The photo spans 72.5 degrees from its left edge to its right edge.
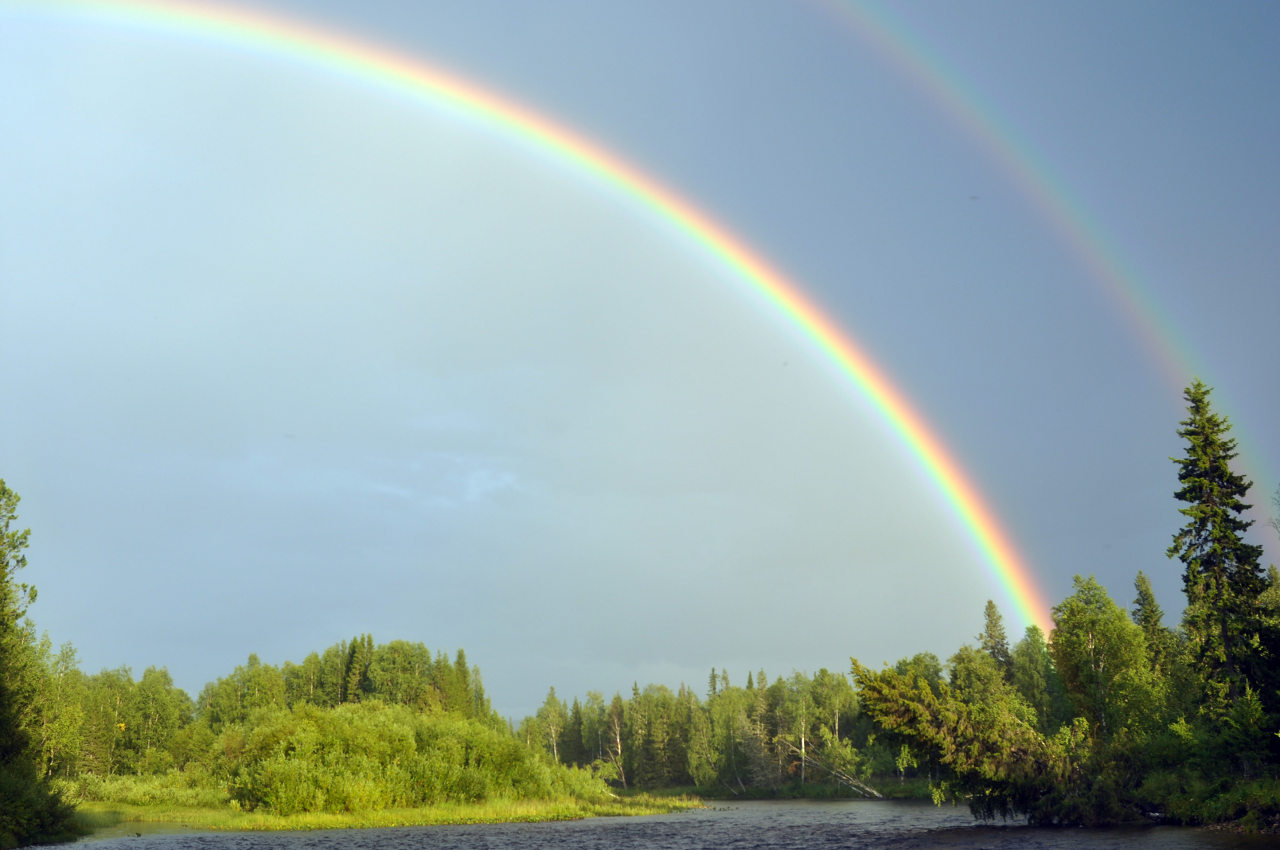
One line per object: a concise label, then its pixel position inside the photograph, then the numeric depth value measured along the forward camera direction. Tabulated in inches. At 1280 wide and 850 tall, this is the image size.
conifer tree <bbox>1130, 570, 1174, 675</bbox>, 3403.1
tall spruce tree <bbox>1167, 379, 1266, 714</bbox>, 2153.1
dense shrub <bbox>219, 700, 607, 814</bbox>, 3024.1
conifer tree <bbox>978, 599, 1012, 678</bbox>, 5600.4
